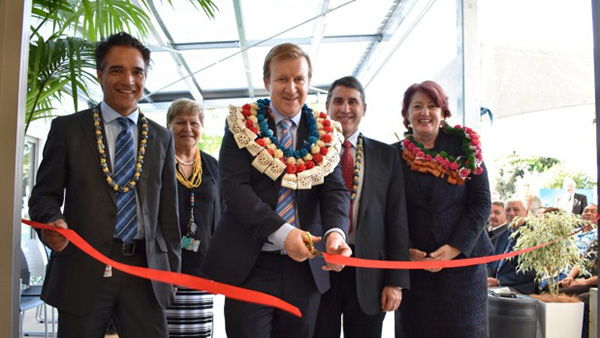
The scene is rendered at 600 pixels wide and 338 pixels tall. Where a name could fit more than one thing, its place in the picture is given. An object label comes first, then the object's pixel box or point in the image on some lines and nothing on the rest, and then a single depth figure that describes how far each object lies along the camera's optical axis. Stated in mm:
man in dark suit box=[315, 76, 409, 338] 2549
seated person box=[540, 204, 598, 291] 4855
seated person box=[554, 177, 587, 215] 6813
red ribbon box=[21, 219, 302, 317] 1893
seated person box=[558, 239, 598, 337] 4555
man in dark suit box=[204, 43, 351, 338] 2180
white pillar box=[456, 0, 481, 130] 4555
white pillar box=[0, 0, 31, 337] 1790
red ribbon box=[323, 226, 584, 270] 2035
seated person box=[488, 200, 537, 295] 4934
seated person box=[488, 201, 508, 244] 5734
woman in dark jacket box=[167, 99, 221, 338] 3223
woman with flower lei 2762
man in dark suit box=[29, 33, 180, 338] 2096
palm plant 2529
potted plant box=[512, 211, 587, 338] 4176
